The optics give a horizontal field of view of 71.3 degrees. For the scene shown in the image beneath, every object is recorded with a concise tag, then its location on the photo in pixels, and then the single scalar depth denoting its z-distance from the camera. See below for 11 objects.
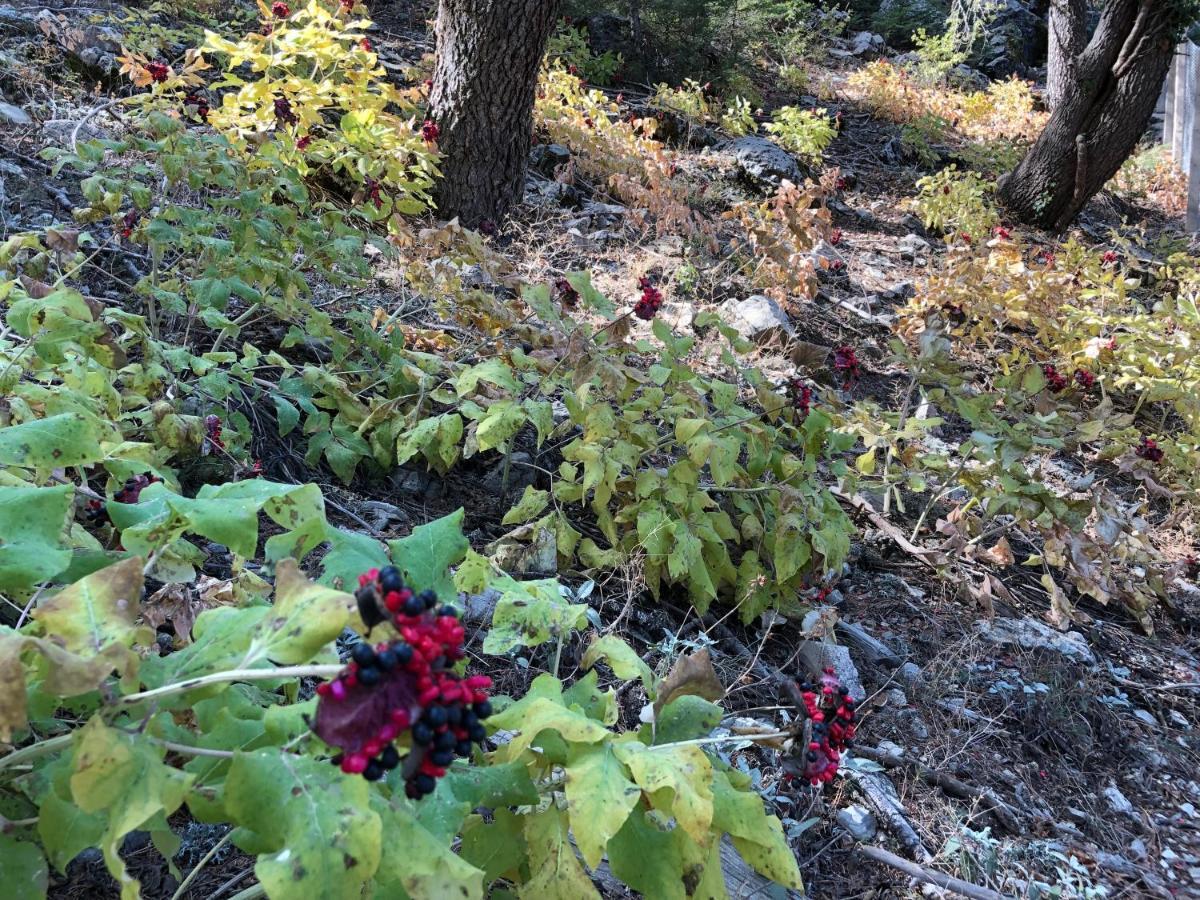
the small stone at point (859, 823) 2.02
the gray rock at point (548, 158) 6.93
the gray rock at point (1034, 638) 3.04
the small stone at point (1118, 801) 2.40
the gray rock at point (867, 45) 15.62
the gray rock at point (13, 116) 4.39
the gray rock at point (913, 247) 7.28
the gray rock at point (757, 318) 4.88
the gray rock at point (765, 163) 7.70
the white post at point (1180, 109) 10.94
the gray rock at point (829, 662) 2.55
